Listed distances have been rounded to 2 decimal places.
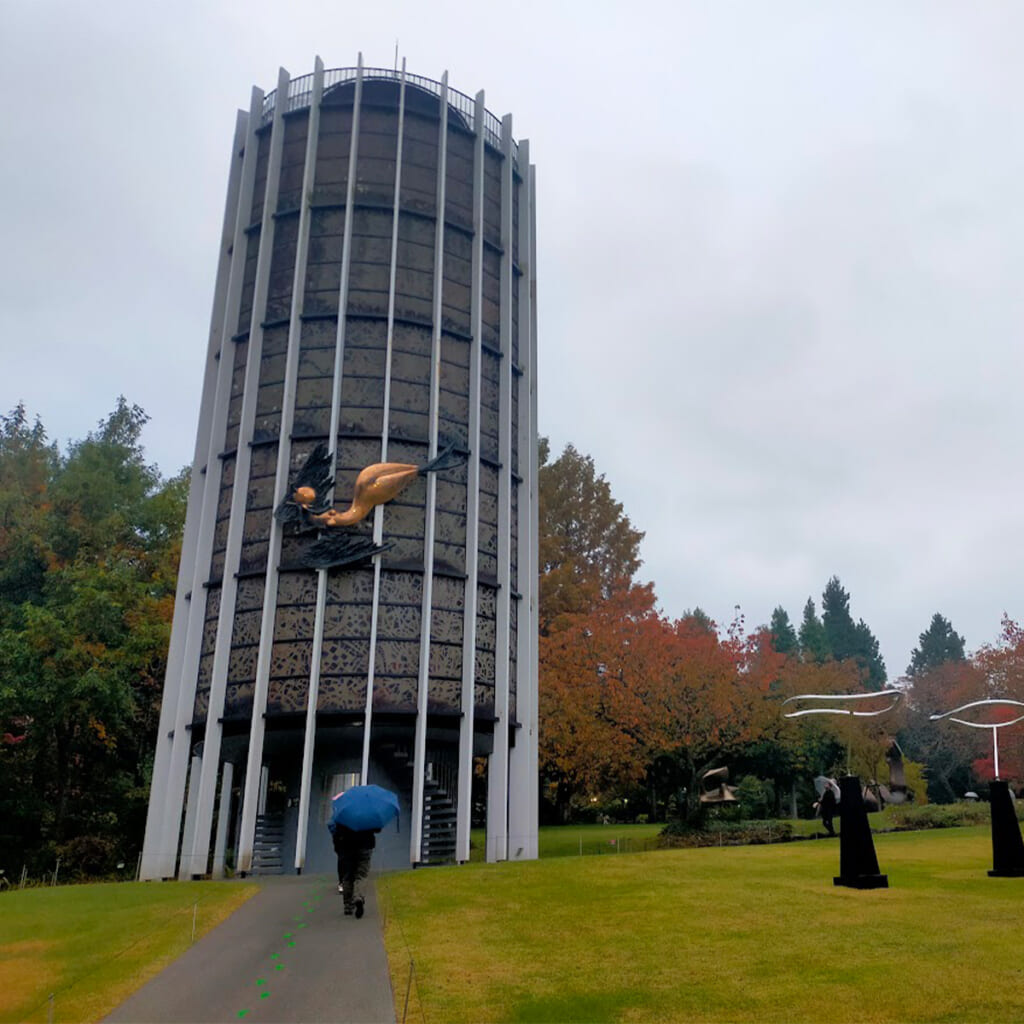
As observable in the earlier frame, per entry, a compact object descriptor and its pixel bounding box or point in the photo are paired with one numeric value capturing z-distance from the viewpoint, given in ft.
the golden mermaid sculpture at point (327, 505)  93.81
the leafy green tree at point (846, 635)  371.56
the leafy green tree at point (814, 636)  342.93
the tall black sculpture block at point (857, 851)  56.70
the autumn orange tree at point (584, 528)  179.93
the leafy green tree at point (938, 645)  395.75
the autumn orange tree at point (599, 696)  128.98
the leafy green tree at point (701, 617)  309.38
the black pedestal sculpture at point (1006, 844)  61.98
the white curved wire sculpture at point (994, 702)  64.05
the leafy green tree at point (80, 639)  114.83
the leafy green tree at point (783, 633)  335.47
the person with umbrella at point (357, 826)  48.11
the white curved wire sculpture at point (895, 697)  60.29
